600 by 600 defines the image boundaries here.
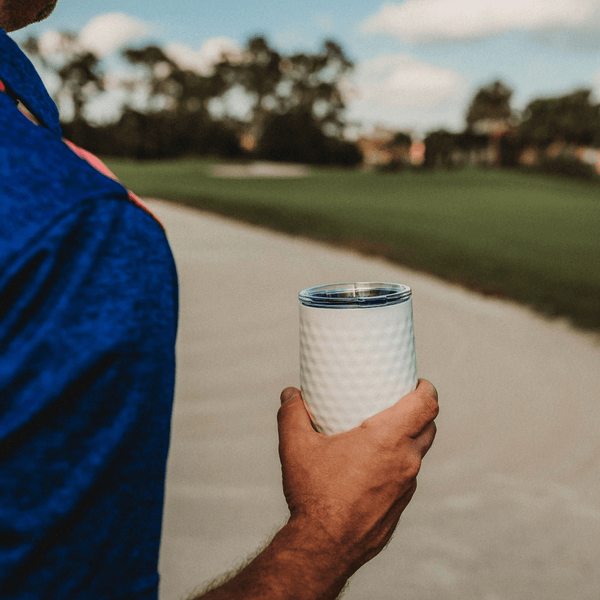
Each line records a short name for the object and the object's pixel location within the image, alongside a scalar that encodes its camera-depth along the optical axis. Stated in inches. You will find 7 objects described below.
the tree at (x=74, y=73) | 1979.6
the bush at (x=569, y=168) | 1642.5
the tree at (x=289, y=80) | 2228.1
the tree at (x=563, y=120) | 1943.9
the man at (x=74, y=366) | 25.7
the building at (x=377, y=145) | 2443.9
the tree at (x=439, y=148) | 1892.2
